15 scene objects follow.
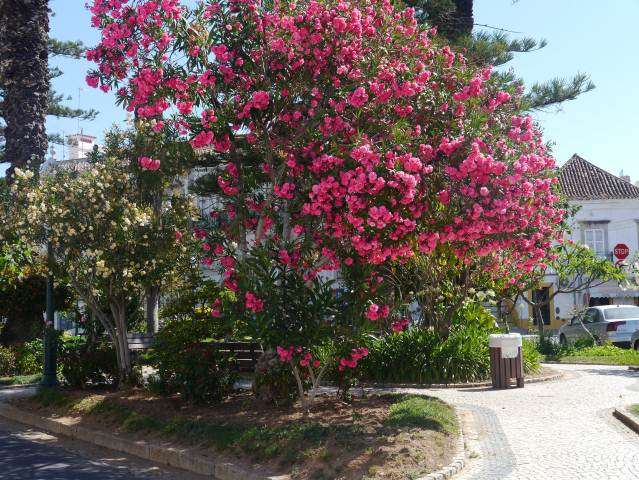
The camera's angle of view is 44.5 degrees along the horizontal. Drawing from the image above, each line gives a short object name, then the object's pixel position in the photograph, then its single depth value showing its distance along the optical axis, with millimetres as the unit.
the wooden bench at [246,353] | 15964
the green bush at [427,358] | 14484
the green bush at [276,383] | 10602
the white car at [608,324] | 23438
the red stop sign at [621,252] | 27203
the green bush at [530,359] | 15546
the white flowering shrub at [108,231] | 12156
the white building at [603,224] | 44656
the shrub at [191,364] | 11039
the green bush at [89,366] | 13641
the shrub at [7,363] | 18375
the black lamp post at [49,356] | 14555
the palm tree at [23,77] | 17594
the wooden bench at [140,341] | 17525
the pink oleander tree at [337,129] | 9164
